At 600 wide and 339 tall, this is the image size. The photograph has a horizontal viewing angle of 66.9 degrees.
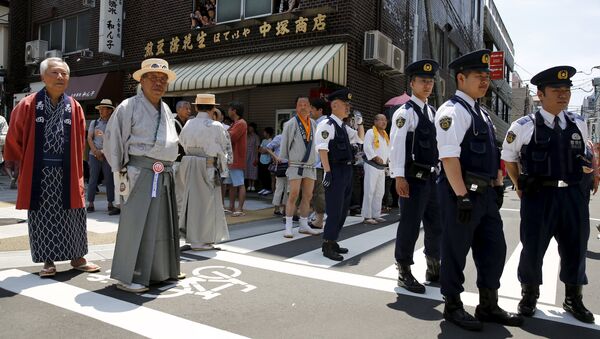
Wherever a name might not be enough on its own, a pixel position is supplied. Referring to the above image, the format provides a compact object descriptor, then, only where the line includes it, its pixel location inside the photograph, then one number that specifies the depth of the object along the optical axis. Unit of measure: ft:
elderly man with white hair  13.66
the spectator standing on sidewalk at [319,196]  23.52
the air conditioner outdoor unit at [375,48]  35.73
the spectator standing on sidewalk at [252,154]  38.63
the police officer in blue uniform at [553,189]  11.24
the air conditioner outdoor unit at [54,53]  54.08
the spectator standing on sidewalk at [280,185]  26.78
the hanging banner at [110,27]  46.78
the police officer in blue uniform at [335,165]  17.34
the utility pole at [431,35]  41.70
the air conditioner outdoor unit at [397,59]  39.34
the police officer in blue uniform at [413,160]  13.30
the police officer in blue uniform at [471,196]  10.54
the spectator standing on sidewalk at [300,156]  21.43
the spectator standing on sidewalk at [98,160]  25.82
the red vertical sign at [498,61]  78.05
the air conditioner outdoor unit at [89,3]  48.67
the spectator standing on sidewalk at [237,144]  25.80
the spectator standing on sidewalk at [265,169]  32.19
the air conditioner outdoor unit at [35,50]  56.18
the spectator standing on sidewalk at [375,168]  26.66
